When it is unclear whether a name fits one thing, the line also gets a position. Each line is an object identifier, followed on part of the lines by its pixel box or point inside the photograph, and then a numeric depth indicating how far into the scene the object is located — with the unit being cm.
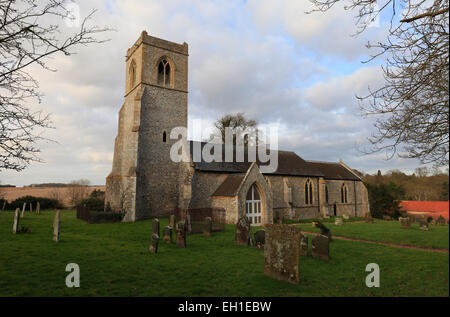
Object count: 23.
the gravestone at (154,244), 988
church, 2152
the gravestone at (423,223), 1641
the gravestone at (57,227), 1149
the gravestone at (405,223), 1809
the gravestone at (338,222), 2147
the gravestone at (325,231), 1229
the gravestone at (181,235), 1116
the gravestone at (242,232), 1195
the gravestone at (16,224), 1344
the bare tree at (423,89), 509
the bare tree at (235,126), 4062
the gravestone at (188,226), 1512
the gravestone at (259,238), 1126
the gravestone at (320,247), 919
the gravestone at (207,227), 1437
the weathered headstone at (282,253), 694
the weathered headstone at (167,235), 1200
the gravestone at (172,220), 1534
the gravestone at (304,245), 1016
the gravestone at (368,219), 2410
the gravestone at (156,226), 1198
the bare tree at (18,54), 557
